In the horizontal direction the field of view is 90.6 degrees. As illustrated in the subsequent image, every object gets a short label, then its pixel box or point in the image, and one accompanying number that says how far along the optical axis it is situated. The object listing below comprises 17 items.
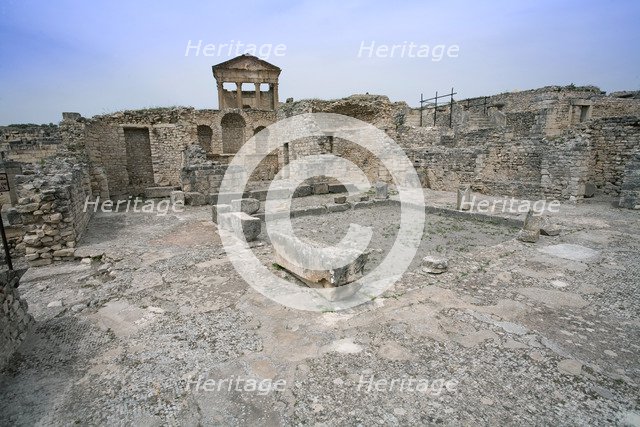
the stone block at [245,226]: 7.25
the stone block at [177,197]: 11.89
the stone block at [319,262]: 4.44
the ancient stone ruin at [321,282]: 2.97
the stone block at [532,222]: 7.31
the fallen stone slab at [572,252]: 5.98
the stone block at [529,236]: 6.91
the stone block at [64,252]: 6.40
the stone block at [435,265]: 5.43
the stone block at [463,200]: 10.16
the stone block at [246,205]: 9.10
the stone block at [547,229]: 7.39
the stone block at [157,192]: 14.64
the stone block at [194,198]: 11.92
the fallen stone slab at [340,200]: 11.49
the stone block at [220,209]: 8.81
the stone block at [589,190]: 12.05
